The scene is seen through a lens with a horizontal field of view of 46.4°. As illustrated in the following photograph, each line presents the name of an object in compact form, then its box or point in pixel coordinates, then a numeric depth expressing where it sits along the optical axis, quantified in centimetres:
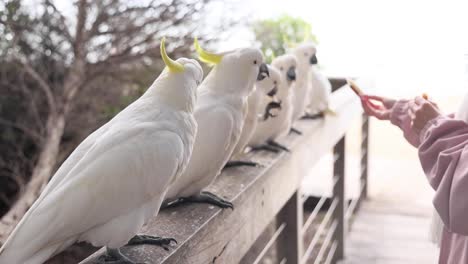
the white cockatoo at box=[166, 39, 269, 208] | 77
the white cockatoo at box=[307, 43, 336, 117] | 146
